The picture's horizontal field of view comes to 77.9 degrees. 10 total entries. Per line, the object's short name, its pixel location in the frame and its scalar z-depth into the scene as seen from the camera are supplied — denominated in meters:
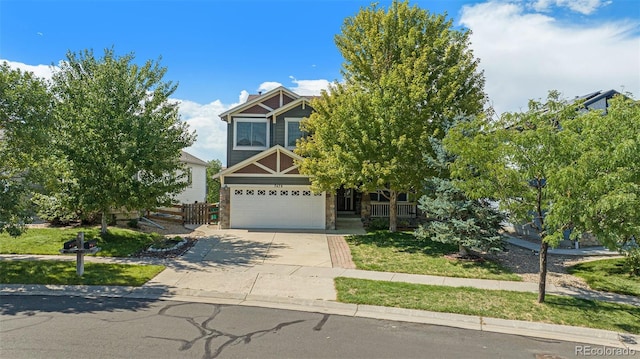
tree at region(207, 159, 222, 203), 39.09
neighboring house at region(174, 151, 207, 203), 34.37
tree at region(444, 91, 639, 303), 7.64
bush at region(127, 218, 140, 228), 19.25
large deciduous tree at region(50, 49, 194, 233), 13.93
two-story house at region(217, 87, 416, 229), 20.28
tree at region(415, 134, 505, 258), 12.74
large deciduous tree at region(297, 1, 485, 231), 15.99
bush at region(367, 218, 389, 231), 20.09
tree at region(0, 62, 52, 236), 10.34
